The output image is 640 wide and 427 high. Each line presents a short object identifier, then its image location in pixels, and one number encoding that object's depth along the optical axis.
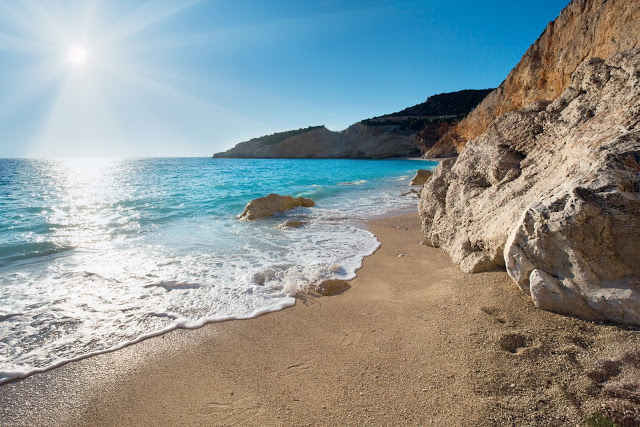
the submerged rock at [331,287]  4.03
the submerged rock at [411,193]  13.50
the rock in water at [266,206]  9.59
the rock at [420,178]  17.92
